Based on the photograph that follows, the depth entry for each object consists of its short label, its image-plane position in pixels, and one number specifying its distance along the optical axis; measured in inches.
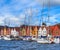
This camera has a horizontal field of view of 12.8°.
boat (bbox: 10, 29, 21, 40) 5530.5
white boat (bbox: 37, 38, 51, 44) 3366.6
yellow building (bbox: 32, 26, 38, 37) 5944.9
